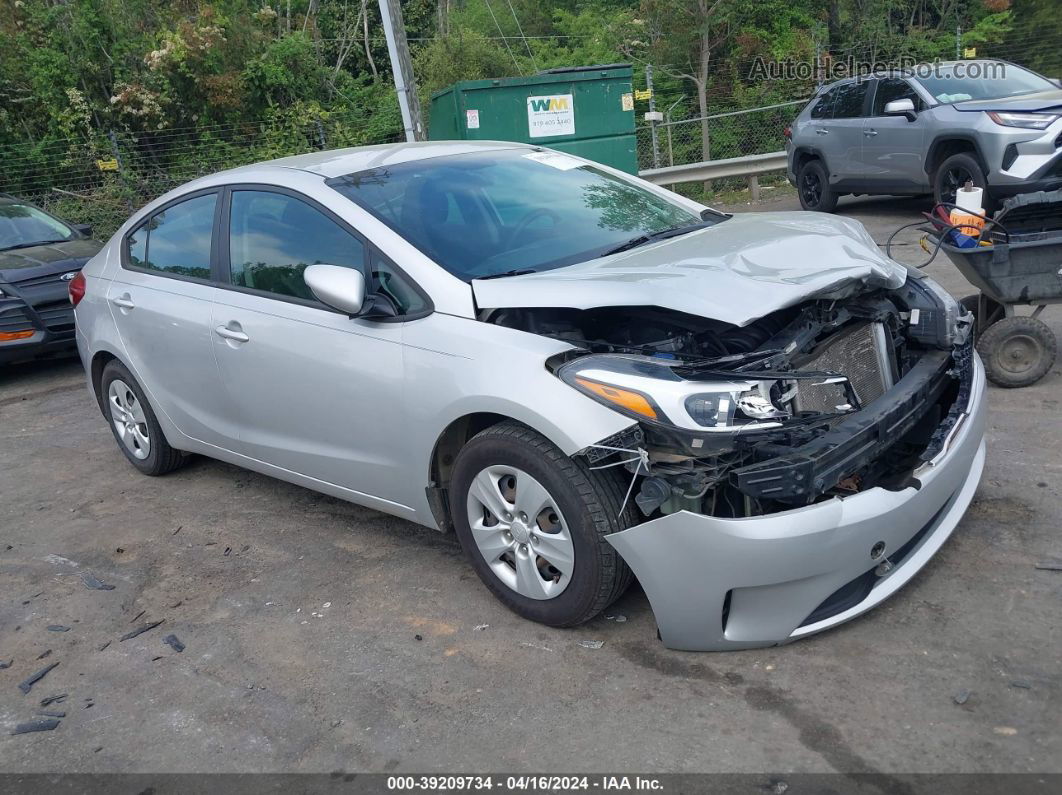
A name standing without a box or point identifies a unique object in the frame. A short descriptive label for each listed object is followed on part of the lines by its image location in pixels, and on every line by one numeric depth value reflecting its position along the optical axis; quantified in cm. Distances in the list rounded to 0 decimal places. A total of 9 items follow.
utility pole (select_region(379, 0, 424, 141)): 1202
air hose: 557
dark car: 830
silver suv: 984
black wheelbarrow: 544
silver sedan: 319
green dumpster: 1274
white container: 603
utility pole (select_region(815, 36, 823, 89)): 1937
